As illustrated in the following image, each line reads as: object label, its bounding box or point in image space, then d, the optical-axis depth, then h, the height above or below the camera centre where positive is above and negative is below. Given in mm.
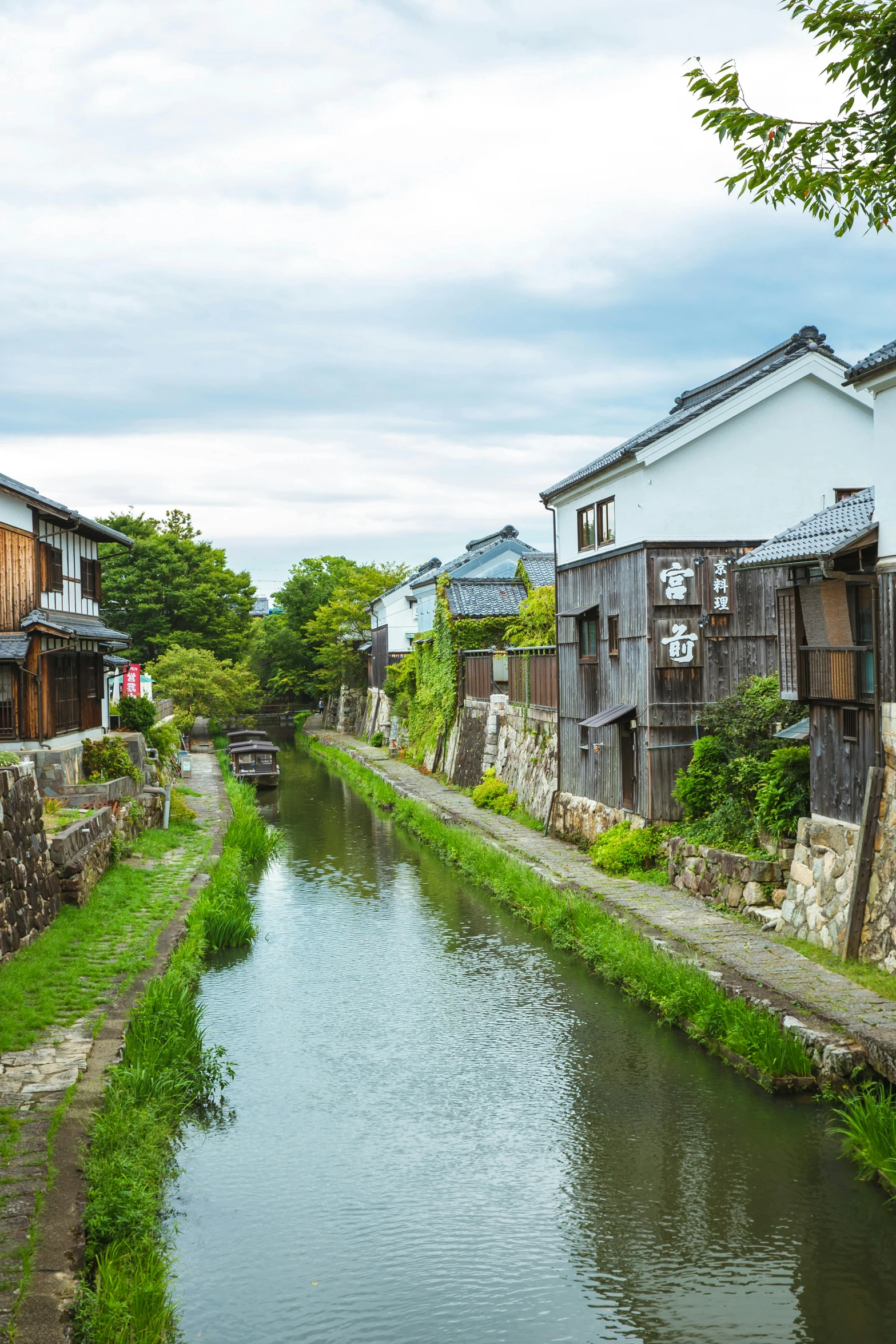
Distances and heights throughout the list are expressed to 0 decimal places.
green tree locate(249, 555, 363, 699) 69625 +4098
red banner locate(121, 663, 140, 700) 34219 +631
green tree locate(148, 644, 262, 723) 48781 +793
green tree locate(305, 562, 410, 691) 60844 +4328
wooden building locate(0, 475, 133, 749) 23578 +1781
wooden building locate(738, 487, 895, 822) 12578 +578
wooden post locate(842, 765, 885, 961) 12297 -2092
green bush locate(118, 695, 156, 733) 31688 -402
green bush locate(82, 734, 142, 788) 24234 -1423
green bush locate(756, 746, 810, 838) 14781 -1543
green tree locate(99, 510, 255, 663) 55656 +5654
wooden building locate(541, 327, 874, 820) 18375 +2935
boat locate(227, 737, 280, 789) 39219 -2574
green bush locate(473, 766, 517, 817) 27484 -2812
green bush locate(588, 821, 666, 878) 18498 -2916
